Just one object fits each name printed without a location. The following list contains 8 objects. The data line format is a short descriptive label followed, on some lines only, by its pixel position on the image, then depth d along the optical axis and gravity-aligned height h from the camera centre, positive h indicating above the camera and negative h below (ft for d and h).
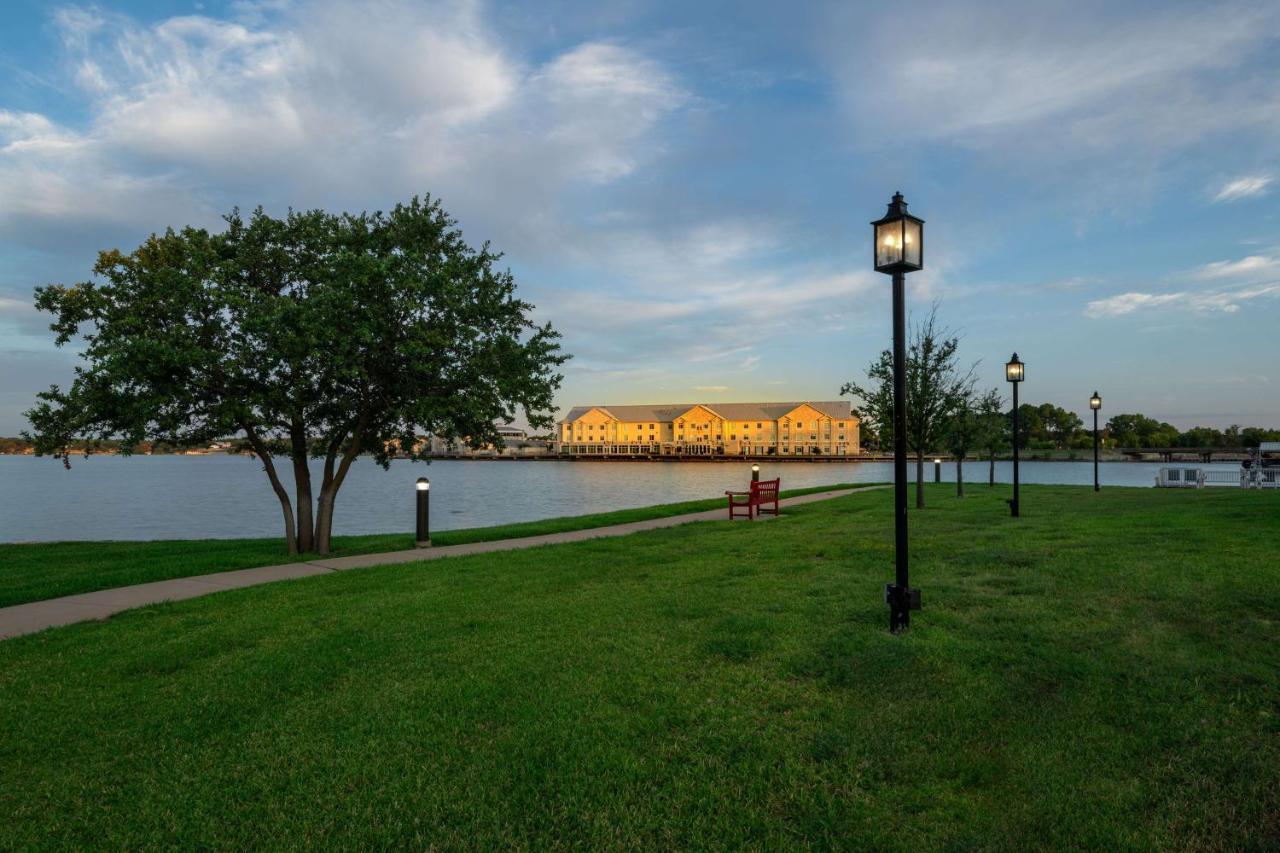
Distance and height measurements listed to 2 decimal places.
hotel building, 517.14 +3.43
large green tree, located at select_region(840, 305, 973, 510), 70.28 +4.08
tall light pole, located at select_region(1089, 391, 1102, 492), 97.09 +4.36
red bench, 62.34 -5.77
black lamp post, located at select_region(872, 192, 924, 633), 22.75 +5.48
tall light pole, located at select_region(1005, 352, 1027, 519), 58.75 +5.22
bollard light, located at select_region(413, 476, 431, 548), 49.03 -5.81
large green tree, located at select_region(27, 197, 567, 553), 43.52 +5.86
